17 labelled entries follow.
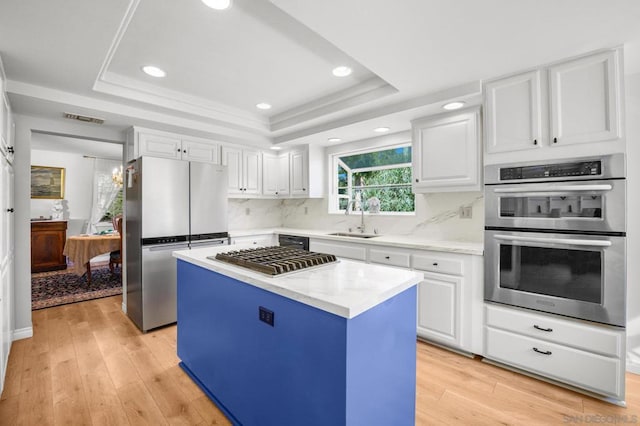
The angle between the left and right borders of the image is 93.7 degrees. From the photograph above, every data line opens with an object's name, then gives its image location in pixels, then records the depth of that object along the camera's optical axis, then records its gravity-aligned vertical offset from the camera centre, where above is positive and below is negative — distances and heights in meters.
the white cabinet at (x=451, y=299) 2.40 -0.73
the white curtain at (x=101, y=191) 6.48 +0.51
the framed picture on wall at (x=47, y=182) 6.01 +0.65
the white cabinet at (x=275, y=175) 4.38 +0.57
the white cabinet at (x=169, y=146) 3.18 +0.77
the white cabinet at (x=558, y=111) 1.85 +0.69
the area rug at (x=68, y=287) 3.89 -1.08
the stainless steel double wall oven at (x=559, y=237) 1.86 -0.17
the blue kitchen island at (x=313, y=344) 1.15 -0.60
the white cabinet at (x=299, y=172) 4.16 +0.58
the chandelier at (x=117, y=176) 5.62 +0.72
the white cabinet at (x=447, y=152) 2.60 +0.55
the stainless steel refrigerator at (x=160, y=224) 2.95 -0.11
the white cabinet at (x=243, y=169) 3.96 +0.60
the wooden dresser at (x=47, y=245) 5.37 -0.57
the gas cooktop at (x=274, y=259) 1.54 -0.26
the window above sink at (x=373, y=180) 3.61 +0.43
